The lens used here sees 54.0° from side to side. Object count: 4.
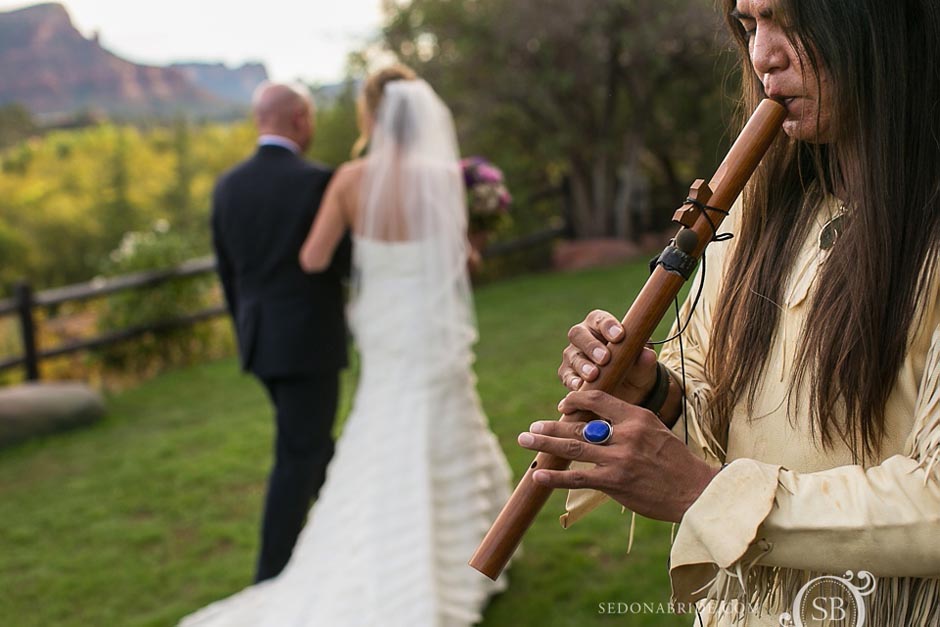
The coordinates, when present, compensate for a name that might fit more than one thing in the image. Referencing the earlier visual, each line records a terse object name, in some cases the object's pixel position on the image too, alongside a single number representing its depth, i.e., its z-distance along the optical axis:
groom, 4.32
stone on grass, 7.29
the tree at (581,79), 13.20
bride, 3.67
